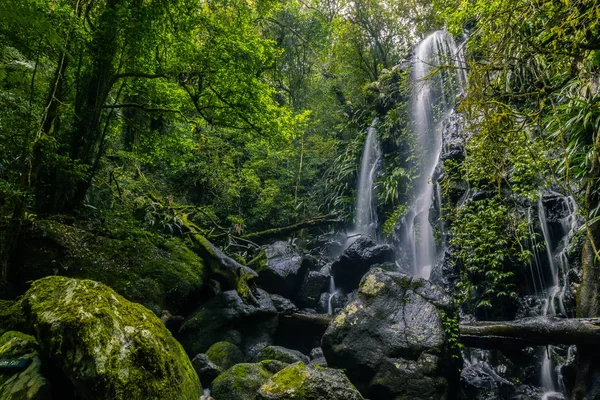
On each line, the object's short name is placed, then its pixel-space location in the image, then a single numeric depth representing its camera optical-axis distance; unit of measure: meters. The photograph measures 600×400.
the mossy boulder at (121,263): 5.12
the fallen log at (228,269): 6.83
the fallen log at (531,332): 4.30
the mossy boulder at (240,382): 4.18
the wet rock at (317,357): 5.99
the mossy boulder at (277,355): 5.59
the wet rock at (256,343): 6.35
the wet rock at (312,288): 9.37
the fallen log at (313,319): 6.85
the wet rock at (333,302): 9.23
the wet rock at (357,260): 9.87
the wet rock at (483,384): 5.47
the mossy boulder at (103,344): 2.56
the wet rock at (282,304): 7.73
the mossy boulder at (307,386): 3.31
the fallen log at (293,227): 11.14
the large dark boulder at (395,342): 4.55
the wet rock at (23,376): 2.62
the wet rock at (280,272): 9.23
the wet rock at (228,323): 6.14
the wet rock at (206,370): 5.00
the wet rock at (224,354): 5.51
